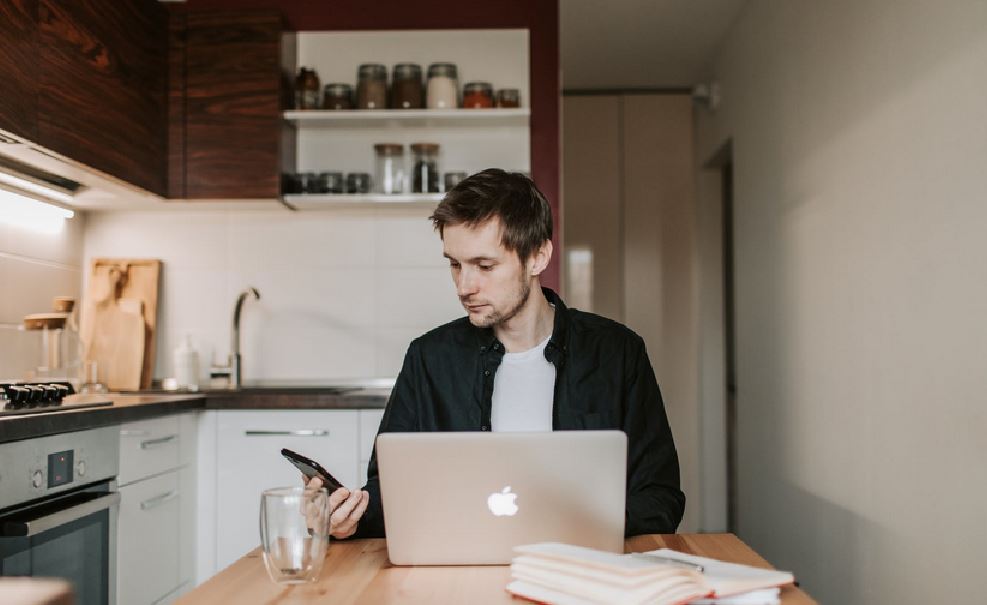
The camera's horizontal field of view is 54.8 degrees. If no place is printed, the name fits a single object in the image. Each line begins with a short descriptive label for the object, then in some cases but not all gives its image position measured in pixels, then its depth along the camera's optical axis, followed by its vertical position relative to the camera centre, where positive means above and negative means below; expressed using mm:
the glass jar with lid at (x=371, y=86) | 3648 +992
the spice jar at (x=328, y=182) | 3604 +613
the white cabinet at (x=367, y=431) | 3209 -294
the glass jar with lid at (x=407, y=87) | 3639 +986
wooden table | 1182 -316
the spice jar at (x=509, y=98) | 3648 +946
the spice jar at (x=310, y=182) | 3621 +616
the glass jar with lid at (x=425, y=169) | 3588 +664
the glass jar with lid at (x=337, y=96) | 3668 +956
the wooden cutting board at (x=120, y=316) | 3646 +108
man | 1938 -29
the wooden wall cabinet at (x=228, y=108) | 3545 +880
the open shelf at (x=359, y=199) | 3562 +546
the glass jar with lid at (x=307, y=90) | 3664 +981
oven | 2162 -409
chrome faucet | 3633 -57
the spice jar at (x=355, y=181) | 3611 +617
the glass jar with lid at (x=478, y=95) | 3617 +947
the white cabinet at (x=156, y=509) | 2768 -515
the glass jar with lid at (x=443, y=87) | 3641 +987
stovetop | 2369 -143
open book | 1067 -275
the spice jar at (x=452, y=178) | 3557 +621
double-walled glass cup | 1188 -237
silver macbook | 1265 -201
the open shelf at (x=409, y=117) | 3594 +867
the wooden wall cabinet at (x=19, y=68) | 2438 +728
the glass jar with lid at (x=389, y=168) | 3619 +672
